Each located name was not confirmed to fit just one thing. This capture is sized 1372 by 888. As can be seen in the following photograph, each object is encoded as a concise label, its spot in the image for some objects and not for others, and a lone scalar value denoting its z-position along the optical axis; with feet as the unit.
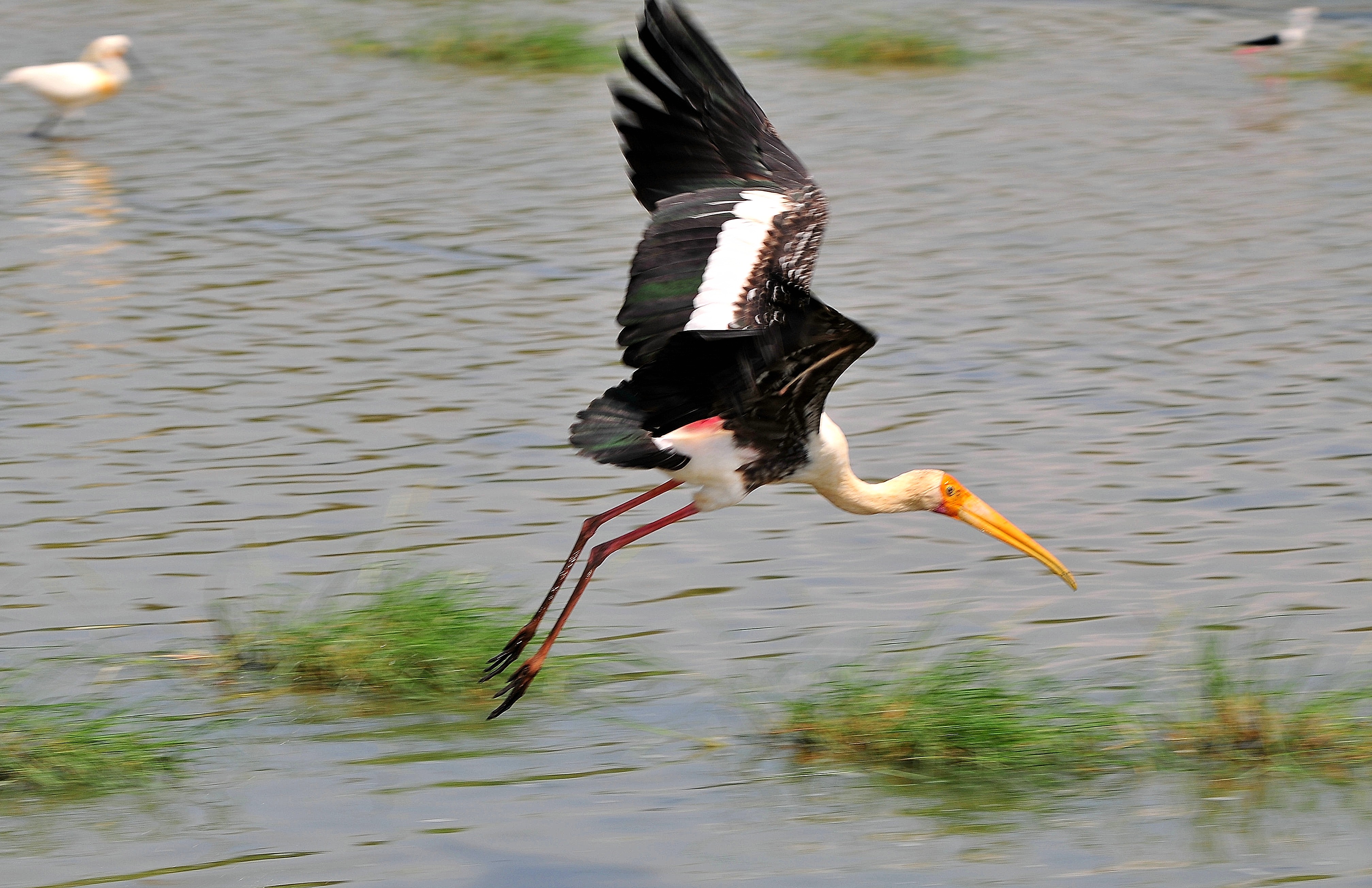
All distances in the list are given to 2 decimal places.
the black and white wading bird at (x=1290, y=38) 108.99
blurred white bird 88.33
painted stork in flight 30.50
